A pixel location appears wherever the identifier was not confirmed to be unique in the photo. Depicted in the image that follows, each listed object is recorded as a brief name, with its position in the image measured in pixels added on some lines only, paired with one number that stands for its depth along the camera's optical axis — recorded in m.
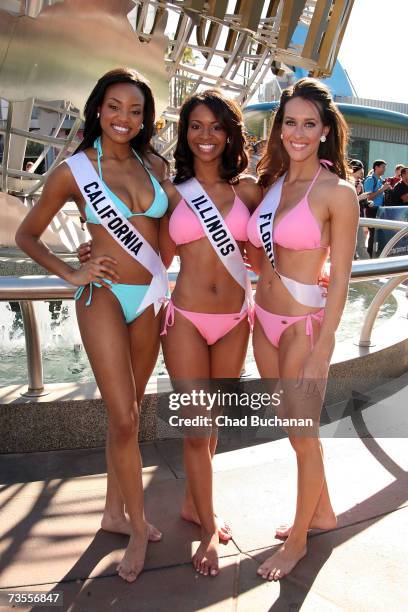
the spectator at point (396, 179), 12.44
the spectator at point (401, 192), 10.83
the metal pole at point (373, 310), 4.33
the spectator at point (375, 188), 10.88
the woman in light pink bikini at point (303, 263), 2.37
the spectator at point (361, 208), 8.10
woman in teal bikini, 2.44
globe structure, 4.29
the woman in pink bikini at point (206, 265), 2.54
